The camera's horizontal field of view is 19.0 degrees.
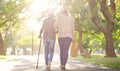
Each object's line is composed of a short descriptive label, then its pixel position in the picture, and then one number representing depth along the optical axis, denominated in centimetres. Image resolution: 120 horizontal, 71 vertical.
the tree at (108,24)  2712
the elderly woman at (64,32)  1314
